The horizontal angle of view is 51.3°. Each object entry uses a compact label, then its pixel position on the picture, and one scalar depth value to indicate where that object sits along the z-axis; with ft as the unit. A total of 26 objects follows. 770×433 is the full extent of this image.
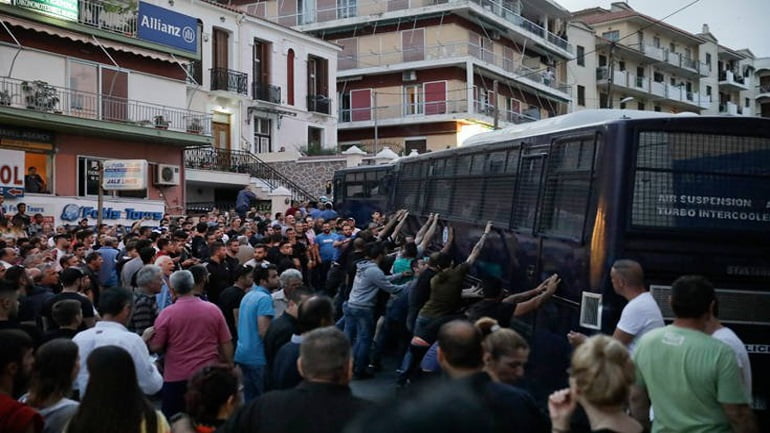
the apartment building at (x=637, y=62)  187.21
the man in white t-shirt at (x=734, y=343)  16.26
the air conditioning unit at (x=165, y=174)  88.79
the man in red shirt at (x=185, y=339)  22.30
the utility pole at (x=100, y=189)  57.45
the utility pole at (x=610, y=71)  152.24
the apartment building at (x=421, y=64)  149.59
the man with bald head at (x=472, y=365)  12.46
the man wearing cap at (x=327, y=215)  67.84
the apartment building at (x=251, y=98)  106.93
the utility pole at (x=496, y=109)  132.16
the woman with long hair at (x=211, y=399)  13.60
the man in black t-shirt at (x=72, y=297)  23.51
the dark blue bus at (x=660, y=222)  24.47
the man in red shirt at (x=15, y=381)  13.64
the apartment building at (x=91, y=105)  74.33
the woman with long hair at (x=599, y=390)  11.53
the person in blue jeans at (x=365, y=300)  35.73
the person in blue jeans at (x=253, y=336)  25.48
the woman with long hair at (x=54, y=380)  14.47
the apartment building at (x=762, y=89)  250.98
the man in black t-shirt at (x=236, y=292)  29.07
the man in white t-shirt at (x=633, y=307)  19.95
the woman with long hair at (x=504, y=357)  15.11
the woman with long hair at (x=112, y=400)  13.03
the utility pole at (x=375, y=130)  150.10
